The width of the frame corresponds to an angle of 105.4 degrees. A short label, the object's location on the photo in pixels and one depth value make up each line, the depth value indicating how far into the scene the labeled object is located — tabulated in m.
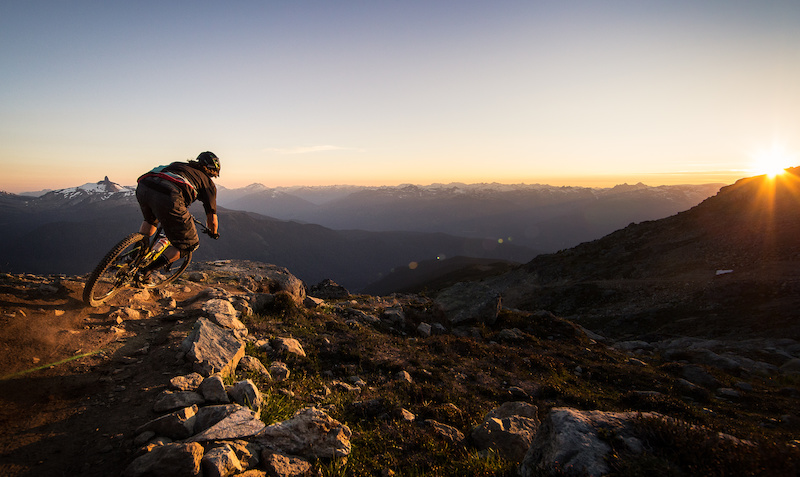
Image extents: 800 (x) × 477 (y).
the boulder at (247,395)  4.83
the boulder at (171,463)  3.21
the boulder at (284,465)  3.70
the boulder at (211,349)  5.78
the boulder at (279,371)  6.82
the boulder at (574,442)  3.56
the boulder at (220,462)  3.27
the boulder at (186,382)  5.01
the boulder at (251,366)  6.44
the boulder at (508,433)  5.28
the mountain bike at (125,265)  7.03
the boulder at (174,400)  4.50
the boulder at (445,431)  5.67
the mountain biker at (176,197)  6.90
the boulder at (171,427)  3.91
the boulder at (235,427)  3.79
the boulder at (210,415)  4.12
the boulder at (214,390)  4.81
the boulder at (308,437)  4.10
